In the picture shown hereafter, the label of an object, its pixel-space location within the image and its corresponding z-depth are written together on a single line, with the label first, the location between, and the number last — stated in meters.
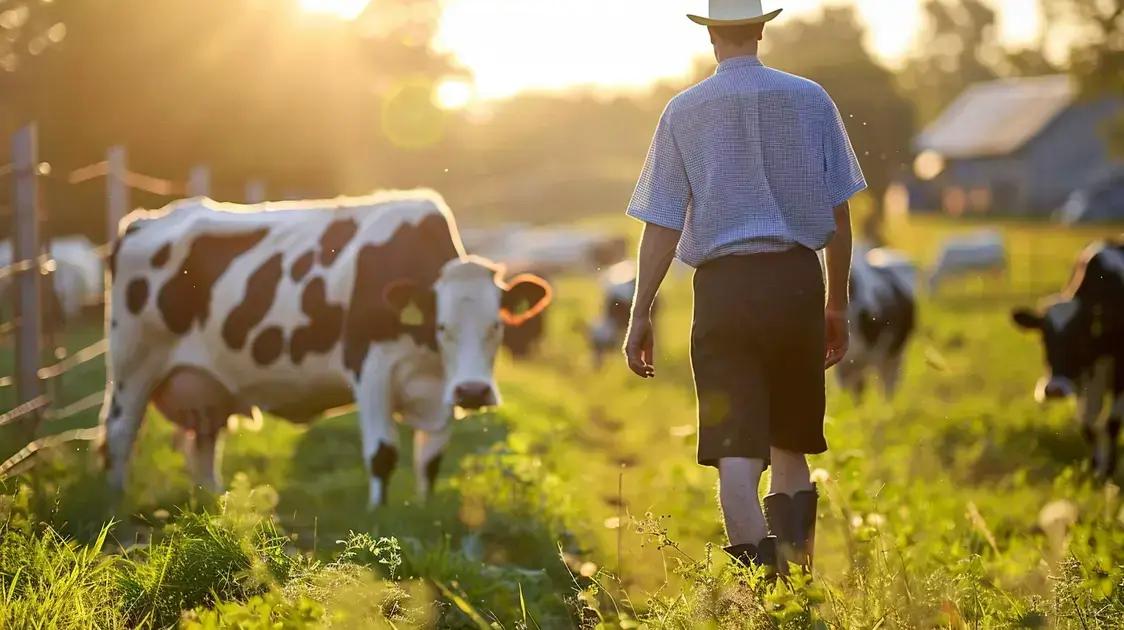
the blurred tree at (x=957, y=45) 130.12
